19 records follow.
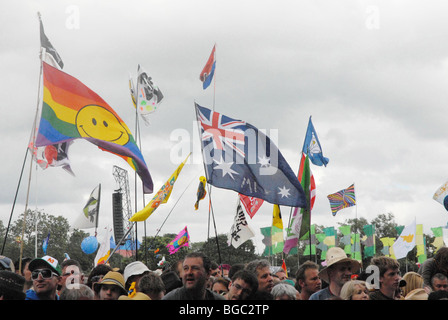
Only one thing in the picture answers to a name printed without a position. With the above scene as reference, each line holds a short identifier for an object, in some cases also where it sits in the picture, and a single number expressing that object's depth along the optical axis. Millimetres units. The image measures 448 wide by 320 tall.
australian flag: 11344
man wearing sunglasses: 5841
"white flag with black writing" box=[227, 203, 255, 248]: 14453
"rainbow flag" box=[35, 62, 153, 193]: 9898
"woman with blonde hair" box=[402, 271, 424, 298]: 6766
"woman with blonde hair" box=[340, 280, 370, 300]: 5648
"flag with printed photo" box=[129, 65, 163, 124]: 17938
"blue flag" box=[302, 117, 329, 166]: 18078
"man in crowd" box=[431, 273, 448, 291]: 6824
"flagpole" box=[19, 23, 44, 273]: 11231
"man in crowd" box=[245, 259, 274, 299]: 6824
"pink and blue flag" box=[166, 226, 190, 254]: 21359
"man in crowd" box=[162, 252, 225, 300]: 5426
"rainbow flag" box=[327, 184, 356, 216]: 25281
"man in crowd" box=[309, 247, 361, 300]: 6295
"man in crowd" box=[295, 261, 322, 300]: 6961
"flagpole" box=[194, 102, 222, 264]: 13959
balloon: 21969
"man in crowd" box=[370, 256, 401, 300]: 6328
